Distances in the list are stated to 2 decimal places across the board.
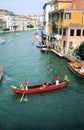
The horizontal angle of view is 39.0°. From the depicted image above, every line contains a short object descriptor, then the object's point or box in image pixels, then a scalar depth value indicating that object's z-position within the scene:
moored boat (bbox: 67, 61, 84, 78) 15.36
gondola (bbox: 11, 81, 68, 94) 12.44
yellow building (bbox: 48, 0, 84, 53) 21.76
